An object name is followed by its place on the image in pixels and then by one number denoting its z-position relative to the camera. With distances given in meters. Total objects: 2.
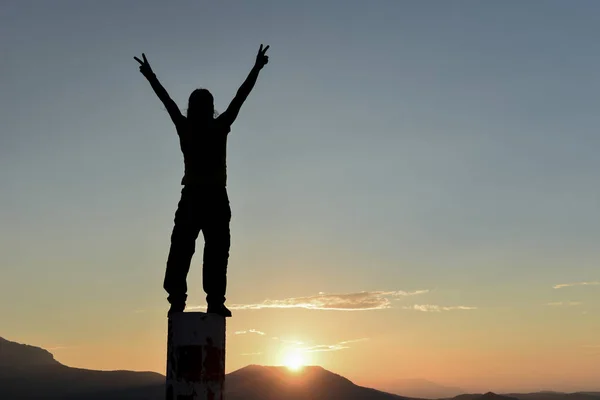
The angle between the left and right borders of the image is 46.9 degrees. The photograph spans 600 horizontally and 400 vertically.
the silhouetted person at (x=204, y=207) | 8.31
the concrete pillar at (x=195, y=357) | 6.96
